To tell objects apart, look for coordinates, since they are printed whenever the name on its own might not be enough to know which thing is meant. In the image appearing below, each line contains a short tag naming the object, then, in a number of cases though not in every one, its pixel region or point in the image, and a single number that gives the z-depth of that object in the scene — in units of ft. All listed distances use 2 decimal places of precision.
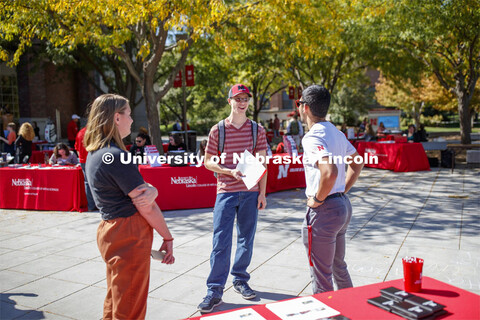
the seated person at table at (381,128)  75.78
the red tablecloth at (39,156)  45.78
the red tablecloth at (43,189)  29.81
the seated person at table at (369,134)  64.28
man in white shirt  10.03
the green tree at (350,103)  155.12
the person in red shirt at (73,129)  56.49
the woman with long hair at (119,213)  8.11
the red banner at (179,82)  59.11
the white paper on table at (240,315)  6.93
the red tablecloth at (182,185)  28.99
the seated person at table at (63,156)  33.32
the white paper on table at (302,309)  6.88
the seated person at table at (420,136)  55.11
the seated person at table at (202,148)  31.54
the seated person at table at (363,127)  92.71
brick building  83.20
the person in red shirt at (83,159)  27.35
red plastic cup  7.55
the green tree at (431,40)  50.42
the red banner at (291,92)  96.17
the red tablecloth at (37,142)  56.40
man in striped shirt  13.58
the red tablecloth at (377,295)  6.78
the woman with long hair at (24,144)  41.09
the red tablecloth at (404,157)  46.57
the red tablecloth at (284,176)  35.81
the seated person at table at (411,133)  56.63
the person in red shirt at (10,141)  44.78
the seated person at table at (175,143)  36.45
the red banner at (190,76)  49.83
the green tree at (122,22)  31.40
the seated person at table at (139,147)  35.56
